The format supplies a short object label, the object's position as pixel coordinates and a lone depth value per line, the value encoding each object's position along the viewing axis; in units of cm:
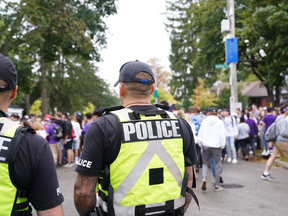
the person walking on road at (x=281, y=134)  791
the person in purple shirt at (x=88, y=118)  1122
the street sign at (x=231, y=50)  1546
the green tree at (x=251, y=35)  1655
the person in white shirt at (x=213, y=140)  739
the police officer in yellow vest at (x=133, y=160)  211
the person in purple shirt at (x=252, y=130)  1295
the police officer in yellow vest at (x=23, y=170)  162
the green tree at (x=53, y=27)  1413
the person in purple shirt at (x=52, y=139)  1139
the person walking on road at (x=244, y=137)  1239
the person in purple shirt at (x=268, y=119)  1172
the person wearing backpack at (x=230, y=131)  1172
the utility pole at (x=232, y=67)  1619
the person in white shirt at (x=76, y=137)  1212
